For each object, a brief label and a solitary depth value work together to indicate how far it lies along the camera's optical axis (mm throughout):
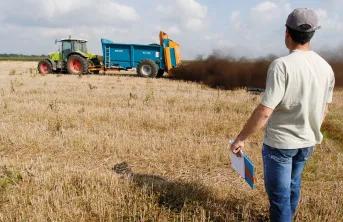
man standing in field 1908
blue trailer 15844
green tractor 16969
